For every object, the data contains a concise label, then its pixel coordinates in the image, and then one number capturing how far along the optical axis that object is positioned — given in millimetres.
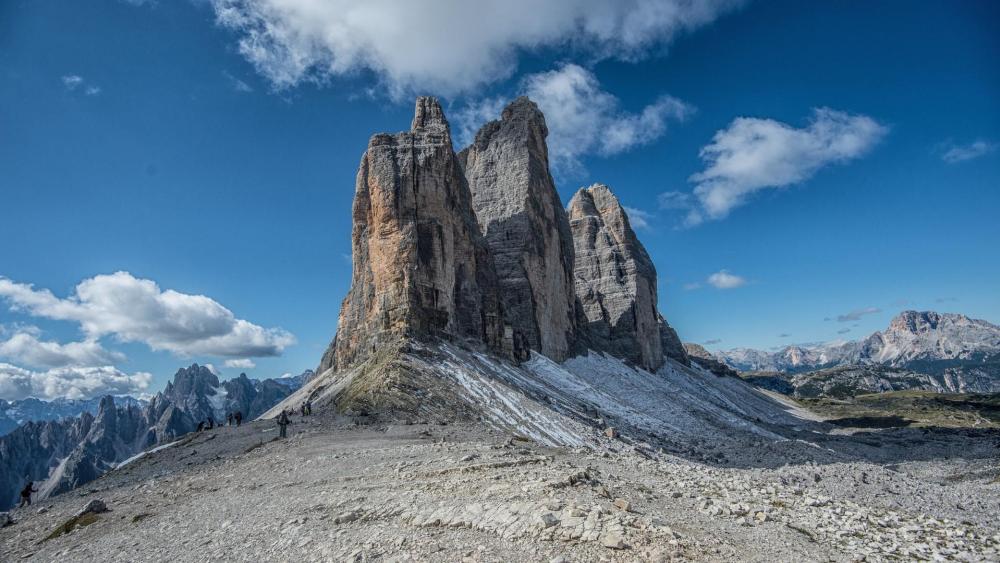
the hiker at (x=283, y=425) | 29709
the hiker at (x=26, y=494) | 24953
